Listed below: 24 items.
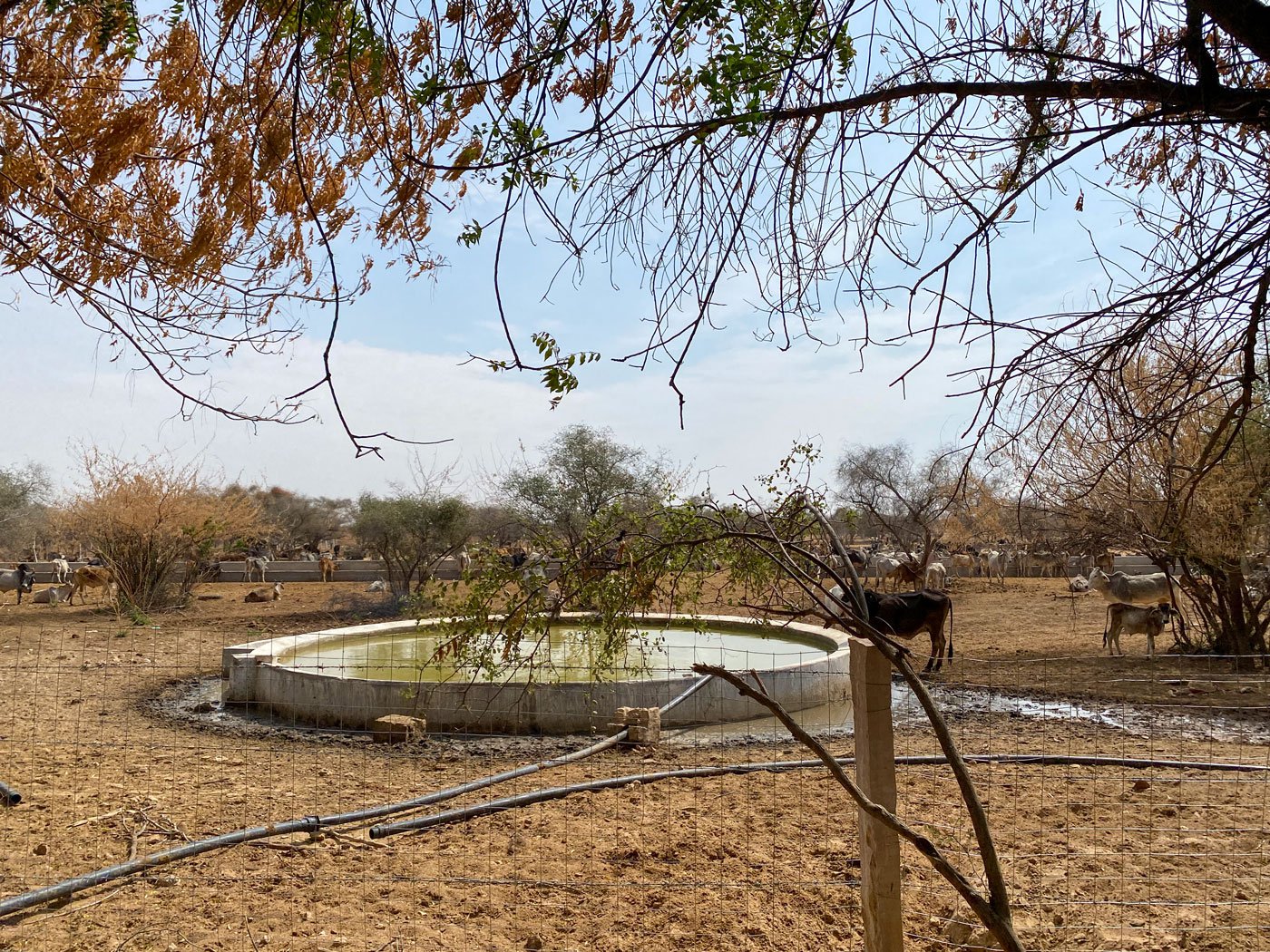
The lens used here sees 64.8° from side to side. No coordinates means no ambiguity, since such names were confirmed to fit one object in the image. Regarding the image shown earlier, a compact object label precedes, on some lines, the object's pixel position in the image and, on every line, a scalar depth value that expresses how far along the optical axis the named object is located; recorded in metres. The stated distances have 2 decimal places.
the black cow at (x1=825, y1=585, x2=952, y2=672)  12.55
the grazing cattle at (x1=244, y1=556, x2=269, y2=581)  30.70
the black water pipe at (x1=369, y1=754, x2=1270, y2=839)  5.97
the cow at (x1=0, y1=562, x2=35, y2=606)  23.00
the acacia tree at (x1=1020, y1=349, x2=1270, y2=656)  10.46
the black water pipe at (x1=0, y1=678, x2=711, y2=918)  4.73
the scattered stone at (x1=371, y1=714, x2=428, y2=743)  8.89
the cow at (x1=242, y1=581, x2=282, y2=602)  24.28
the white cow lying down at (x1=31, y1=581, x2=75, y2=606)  22.17
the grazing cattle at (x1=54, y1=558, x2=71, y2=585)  25.12
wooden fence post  3.28
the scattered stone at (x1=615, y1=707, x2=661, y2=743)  8.75
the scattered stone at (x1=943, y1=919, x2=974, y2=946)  4.18
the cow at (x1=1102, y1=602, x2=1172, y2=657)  13.26
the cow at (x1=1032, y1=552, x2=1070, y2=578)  30.66
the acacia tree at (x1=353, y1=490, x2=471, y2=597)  23.84
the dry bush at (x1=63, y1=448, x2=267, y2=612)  21.02
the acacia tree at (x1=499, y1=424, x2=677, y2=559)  25.05
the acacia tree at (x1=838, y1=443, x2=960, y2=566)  33.66
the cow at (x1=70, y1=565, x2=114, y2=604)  22.23
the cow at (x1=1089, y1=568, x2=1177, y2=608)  17.83
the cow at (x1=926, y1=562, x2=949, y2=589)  25.56
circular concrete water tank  9.56
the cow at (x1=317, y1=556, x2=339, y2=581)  29.45
